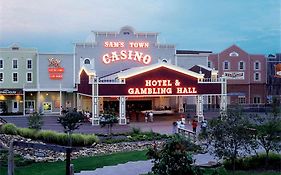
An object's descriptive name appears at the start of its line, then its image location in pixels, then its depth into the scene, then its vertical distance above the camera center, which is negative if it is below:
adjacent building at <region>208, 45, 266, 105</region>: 50.91 +3.41
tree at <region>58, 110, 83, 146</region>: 23.73 -1.03
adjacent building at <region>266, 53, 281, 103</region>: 53.16 +2.63
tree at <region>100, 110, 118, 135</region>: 27.15 -1.09
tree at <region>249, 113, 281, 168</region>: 14.35 -1.08
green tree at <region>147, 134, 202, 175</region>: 9.56 -1.31
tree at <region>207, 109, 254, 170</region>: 13.80 -1.04
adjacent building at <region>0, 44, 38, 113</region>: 45.78 +2.85
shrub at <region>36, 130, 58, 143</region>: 23.42 -1.88
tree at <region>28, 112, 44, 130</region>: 25.62 -1.17
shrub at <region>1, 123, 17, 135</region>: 25.81 -1.63
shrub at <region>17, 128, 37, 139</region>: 24.76 -1.78
